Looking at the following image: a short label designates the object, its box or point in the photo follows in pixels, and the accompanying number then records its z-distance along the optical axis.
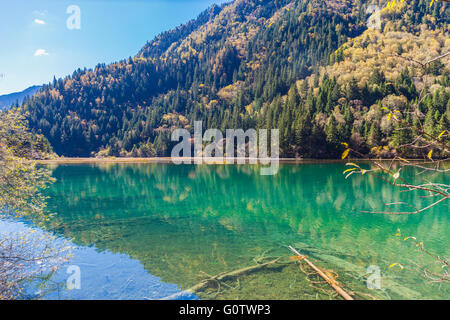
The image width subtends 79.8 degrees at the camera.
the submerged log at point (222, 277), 8.49
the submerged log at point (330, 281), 7.58
